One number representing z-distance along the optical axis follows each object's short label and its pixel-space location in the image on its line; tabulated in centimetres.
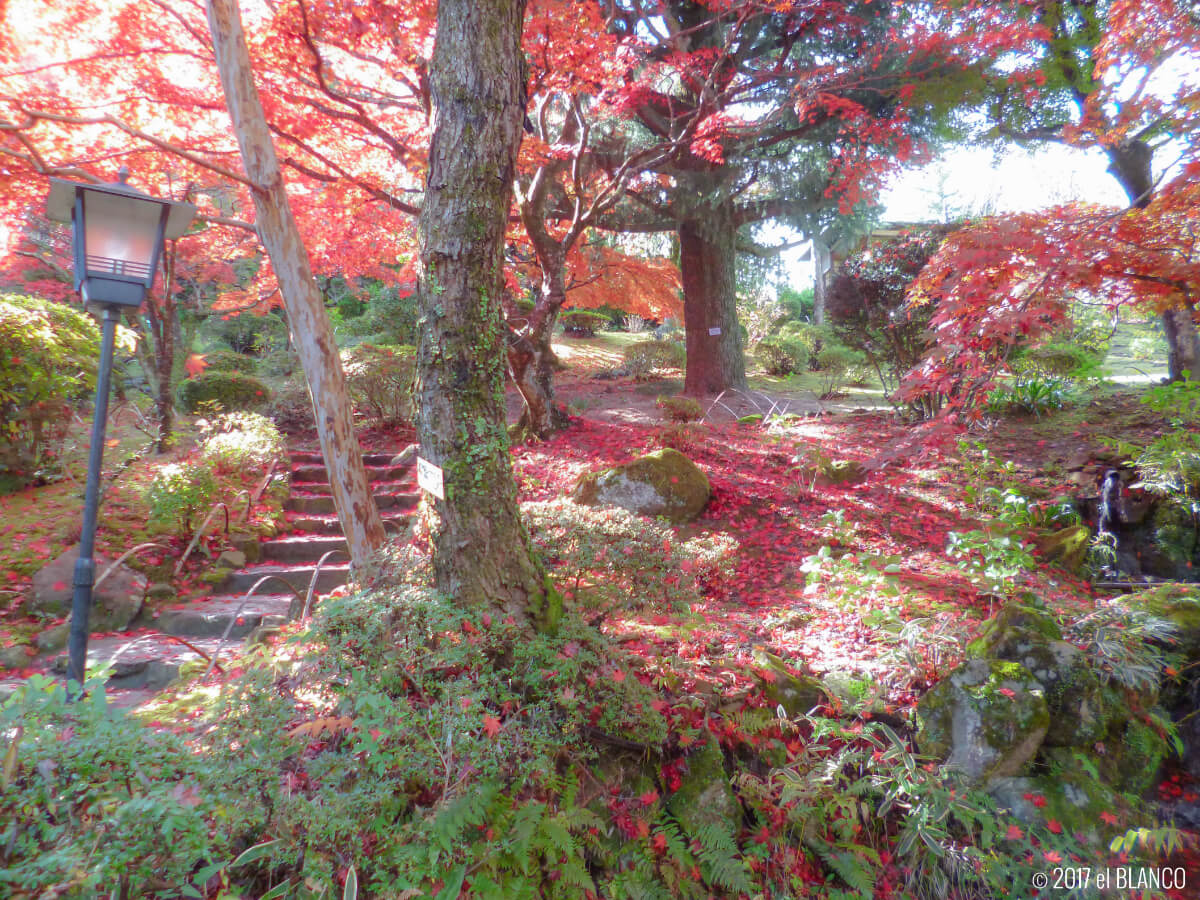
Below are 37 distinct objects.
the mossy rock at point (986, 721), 272
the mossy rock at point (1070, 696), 283
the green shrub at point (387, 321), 1322
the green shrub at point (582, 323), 1845
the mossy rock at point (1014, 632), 295
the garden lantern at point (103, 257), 283
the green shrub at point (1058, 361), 827
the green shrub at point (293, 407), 897
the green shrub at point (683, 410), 880
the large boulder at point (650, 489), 565
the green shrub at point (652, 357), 1408
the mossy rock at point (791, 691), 299
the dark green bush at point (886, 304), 837
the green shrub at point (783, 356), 1470
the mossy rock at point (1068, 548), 468
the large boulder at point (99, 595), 440
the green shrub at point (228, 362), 1009
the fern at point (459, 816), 178
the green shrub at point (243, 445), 598
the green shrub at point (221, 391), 865
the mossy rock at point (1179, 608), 330
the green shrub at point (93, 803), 129
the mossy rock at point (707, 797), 246
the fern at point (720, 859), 225
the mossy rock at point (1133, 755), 287
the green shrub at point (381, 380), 839
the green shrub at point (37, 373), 543
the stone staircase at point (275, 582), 390
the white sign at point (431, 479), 276
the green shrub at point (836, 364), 1267
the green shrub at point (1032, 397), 770
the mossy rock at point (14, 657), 386
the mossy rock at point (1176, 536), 482
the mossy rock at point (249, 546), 557
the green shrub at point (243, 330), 1440
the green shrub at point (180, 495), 518
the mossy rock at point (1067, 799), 255
